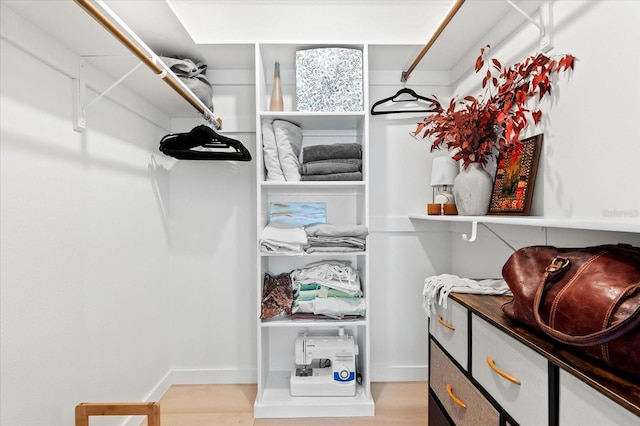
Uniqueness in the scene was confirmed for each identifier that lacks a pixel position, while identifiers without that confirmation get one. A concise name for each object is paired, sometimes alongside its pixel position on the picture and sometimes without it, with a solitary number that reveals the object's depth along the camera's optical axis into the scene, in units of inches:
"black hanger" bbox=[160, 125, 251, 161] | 81.1
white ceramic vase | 68.1
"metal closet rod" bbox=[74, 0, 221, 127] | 42.6
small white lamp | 83.0
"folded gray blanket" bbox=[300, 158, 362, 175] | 86.3
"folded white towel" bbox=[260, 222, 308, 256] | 82.9
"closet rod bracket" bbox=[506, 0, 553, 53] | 57.6
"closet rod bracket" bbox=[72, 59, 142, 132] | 60.3
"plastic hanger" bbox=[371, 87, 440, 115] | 93.2
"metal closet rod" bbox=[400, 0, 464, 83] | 62.9
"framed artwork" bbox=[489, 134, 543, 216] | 59.9
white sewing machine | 86.2
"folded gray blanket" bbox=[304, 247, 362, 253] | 85.1
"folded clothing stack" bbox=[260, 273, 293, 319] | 83.9
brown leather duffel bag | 29.4
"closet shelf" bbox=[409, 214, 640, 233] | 33.6
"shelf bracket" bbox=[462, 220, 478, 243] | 60.4
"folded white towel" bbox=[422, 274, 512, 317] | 59.0
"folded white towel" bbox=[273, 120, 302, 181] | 86.2
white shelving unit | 84.2
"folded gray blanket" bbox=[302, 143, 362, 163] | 87.7
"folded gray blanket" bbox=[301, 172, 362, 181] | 85.9
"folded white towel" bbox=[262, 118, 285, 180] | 85.7
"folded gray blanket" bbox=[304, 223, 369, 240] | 83.4
